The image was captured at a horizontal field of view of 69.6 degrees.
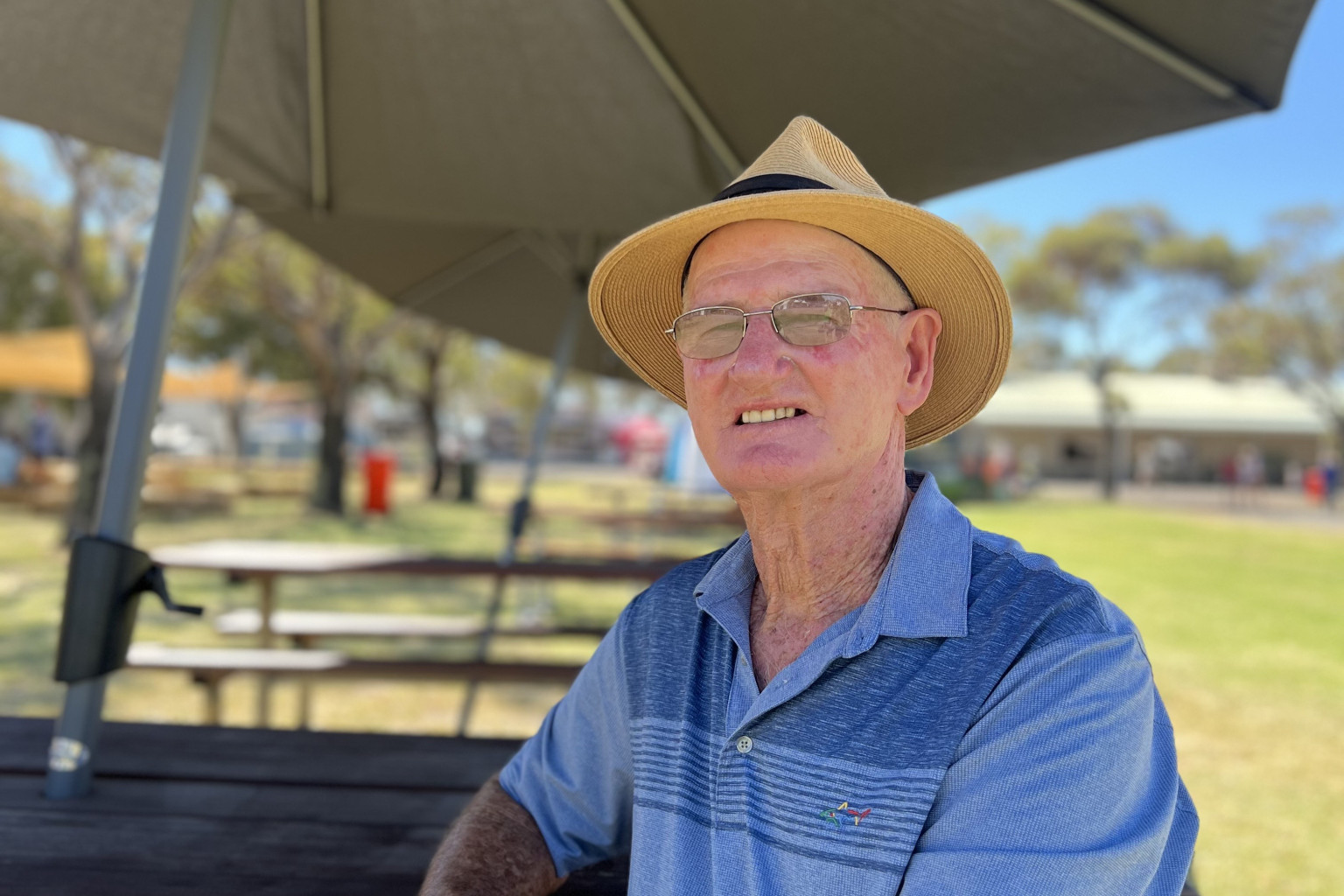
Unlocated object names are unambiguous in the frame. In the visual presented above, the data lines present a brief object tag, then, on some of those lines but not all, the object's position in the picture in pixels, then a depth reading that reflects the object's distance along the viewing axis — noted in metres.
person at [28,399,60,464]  20.88
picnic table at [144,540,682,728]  4.03
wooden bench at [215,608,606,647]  4.74
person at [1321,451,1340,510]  28.42
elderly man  1.07
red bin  17.28
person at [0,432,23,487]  17.22
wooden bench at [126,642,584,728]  3.96
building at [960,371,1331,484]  41.00
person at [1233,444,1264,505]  29.30
